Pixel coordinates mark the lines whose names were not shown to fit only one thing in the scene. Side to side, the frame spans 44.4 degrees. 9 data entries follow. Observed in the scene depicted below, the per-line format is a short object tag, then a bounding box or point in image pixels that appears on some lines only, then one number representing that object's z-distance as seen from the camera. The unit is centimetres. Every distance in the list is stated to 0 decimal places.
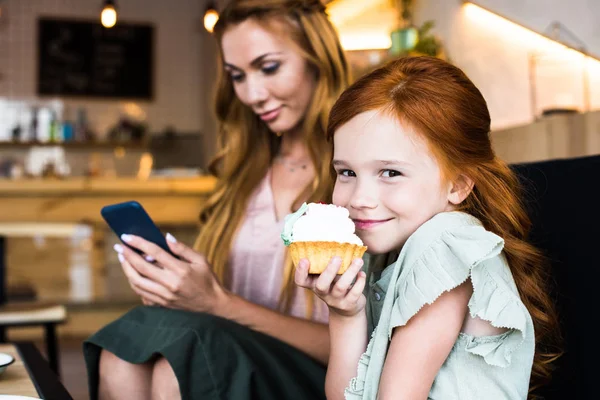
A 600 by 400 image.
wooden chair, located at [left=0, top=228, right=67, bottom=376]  313
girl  111
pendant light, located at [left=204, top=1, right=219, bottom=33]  534
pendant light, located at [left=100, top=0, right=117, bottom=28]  501
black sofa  131
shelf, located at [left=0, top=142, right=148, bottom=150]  719
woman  142
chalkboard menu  722
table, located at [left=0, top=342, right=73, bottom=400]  133
